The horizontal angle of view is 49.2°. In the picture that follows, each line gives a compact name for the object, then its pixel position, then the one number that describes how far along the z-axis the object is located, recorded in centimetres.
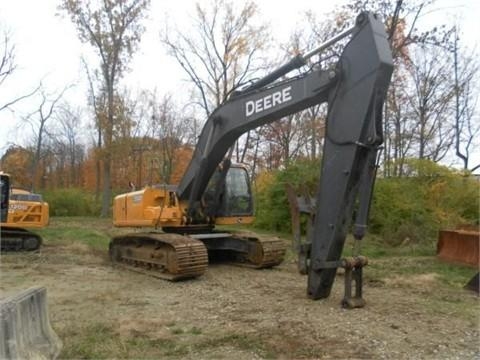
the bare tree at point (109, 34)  2883
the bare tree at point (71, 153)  4520
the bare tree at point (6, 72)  2901
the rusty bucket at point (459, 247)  1102
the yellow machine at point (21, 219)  1273
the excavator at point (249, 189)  655
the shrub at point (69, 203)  2803
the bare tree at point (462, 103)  2836
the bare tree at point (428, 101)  2891
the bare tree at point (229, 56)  3089
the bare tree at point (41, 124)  3286
